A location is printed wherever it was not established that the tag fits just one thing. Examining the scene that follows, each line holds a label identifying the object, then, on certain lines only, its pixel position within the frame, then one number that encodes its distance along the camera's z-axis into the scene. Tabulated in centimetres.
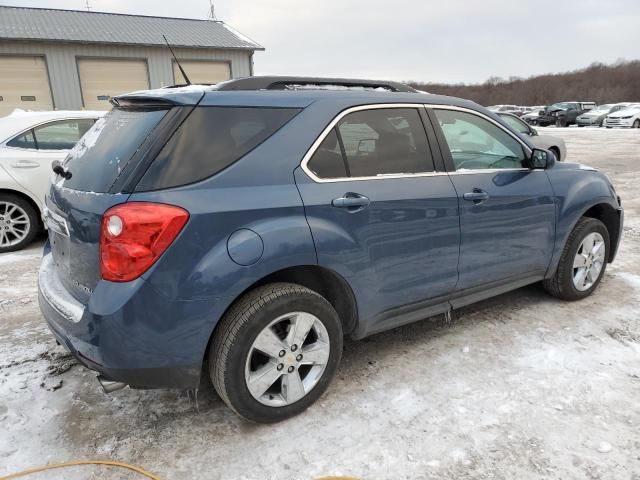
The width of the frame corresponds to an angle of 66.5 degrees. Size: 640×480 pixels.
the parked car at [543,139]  998
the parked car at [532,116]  3531
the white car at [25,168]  575
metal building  1473
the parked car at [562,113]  3288
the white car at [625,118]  2788
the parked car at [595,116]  3111
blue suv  217
